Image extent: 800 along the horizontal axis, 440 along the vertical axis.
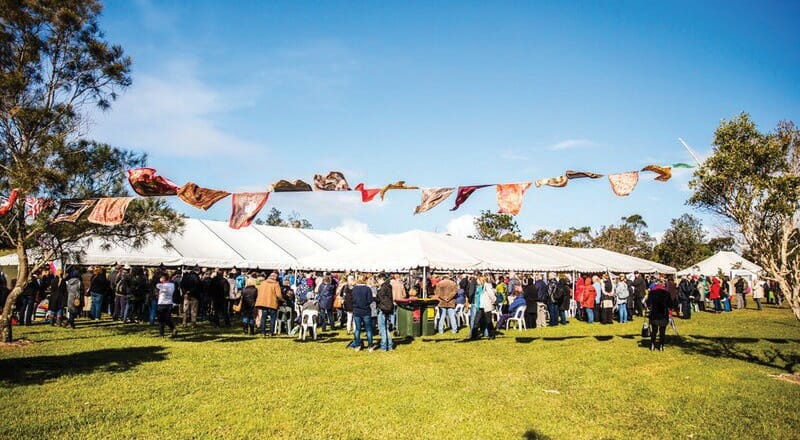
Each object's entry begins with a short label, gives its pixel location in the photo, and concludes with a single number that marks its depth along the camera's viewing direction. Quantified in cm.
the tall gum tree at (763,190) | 836
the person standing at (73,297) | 1327
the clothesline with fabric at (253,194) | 928
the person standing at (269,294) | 1181
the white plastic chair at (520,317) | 1520
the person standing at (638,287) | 1848
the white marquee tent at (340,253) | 1842
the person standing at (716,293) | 2231
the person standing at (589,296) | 1678
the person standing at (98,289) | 1474
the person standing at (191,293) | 1440
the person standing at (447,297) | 1362
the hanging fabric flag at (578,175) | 922
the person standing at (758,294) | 2338
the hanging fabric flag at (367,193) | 962
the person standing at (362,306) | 1028
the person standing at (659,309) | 1045
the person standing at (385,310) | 1057
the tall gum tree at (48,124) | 999
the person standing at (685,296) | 1847
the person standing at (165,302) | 1129
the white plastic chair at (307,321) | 1197
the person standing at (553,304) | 1653
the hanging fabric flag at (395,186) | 941
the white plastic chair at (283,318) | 1309
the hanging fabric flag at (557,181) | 932
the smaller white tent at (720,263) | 3572
